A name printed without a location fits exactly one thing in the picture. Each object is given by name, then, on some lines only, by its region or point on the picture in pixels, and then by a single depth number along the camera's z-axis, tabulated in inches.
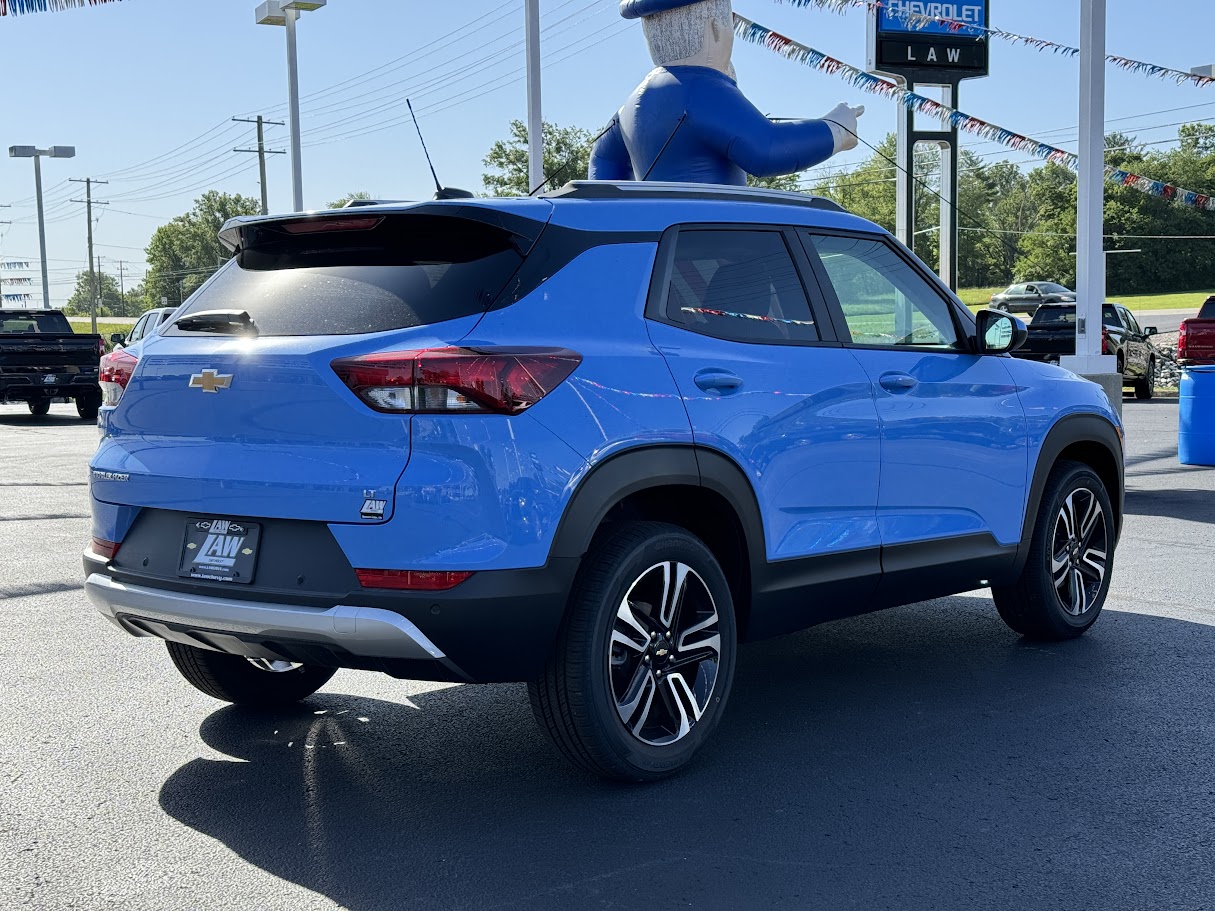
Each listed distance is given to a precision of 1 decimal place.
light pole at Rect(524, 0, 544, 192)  655.8
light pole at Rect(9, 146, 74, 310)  2573.8
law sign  664.4
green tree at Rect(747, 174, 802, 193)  3155.5
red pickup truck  928.9
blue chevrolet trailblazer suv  152.6
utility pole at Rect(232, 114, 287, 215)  2549.2
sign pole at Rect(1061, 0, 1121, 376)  487.5
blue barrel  536.1
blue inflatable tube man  271.9
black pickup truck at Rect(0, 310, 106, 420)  942.4
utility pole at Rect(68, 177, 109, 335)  3818.9
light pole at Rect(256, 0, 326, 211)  1082.7
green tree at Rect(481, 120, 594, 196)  2758.4
